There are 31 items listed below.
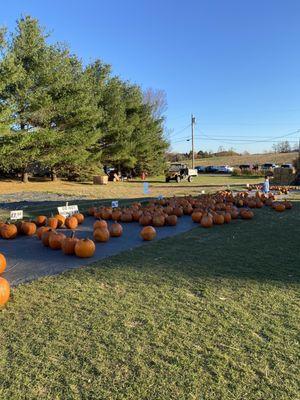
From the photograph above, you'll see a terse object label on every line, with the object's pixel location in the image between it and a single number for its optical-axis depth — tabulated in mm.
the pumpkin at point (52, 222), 8375
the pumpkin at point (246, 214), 10538
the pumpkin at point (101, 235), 7320
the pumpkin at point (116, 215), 9812
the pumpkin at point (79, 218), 9320
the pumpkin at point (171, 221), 9297
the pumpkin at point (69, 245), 6230
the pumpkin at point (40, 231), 7305
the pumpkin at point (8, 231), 7656
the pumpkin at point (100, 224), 7773
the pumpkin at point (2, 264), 5082
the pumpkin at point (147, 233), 7609
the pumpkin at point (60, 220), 8625
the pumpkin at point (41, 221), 8680
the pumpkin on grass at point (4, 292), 3998
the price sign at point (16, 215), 8281
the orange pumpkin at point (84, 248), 6090
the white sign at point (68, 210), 9062
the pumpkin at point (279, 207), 12238
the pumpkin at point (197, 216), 9798
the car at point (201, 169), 76800
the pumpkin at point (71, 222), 8603
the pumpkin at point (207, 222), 9117
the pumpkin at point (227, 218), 9812
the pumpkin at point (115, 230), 7832
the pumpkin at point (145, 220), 9148
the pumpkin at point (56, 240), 6609
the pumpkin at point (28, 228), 8016
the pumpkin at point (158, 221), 9180
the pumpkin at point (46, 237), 6837
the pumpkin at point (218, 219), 9547
